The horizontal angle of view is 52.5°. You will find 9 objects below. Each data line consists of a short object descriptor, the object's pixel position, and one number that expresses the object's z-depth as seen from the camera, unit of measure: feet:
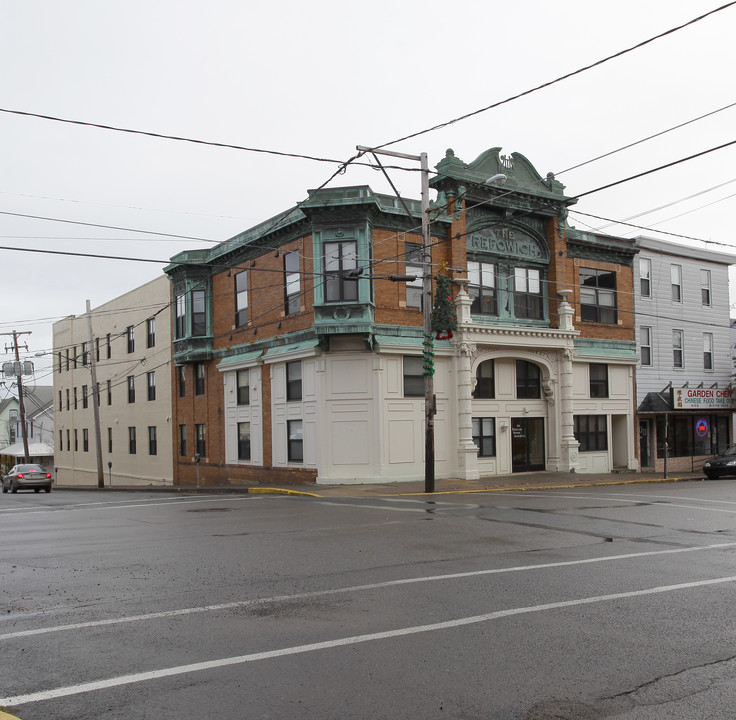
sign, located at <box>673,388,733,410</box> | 112.06
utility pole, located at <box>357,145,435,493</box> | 73.05
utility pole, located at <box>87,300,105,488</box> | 122.11
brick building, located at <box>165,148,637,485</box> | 84.33
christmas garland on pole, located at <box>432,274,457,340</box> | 85.30
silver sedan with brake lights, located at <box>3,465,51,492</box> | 113.29
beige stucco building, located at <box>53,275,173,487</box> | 126.72
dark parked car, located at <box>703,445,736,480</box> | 100.01
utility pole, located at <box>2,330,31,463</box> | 161.79
